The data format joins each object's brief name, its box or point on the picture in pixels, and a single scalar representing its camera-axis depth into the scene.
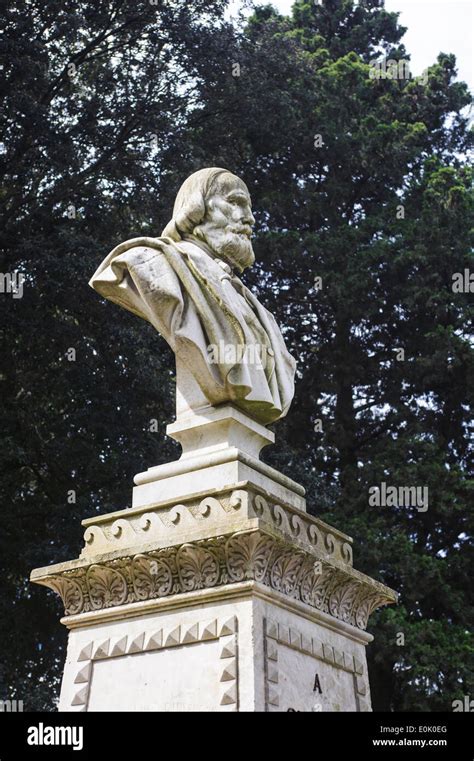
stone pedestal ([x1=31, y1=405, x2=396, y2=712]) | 4.85
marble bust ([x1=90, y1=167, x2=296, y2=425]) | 5.70
